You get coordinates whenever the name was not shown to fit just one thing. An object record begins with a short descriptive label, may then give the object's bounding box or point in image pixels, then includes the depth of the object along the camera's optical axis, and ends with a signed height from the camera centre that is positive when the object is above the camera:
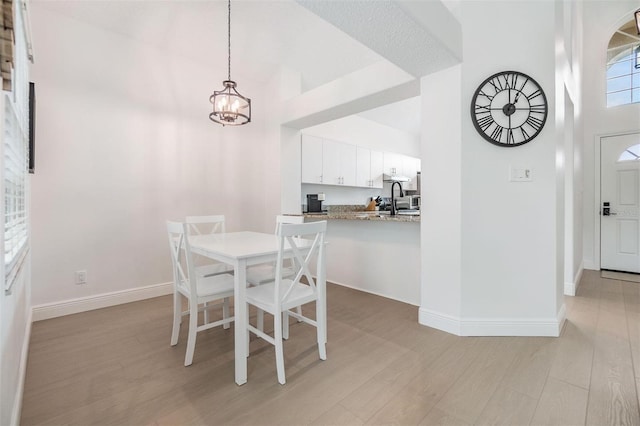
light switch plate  2.27 +0.28
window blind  1.26 +0.22
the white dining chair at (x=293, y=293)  1.77 -0.55
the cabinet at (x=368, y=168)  5.37 +0.82
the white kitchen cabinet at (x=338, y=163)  4.71 +0.80
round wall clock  2.25 +0.78
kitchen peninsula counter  3.05 -0.50
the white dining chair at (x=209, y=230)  2.48 -0.23
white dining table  1.77 -0.31
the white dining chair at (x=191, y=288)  1.92 -0.54
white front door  4.09 +0.10
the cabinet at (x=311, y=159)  4.39 +0.78
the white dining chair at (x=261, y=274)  2.26 -0.52
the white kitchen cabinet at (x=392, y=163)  6.02 +0.99
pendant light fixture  2.53 +0.92
